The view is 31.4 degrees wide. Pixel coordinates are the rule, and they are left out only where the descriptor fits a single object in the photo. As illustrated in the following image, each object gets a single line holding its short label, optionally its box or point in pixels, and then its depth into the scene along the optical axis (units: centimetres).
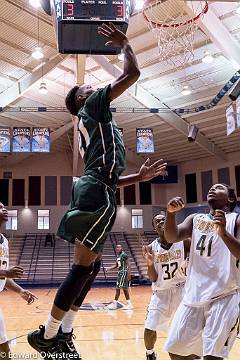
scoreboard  431
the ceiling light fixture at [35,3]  1070
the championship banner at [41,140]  1584
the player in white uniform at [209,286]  352
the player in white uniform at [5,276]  339
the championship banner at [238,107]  1034
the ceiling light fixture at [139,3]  842
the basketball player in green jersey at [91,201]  273
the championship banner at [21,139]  1574
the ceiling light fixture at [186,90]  1772
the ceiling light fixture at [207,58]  1387
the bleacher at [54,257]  2208
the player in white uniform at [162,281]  577
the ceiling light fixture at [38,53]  1372
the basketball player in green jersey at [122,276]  1268
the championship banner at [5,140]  1580
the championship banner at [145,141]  1656
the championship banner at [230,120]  1100
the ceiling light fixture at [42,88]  1541
